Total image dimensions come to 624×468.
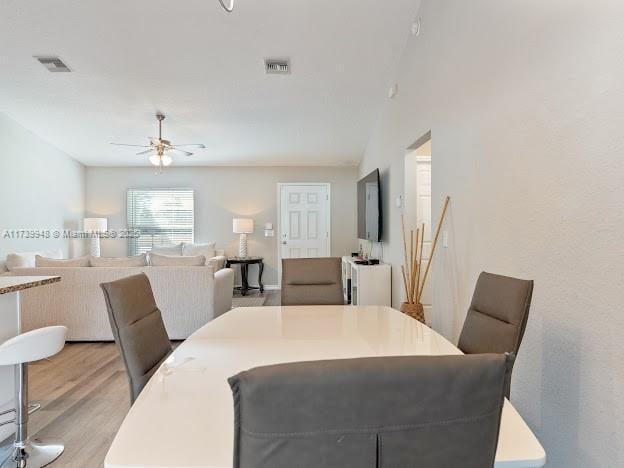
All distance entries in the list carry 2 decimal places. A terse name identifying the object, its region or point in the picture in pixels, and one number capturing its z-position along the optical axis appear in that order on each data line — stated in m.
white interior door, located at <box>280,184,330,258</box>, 7.45
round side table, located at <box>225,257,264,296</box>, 6.68
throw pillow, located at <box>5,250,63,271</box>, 4.60
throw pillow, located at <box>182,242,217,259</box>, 6.83
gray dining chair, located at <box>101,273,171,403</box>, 1.39
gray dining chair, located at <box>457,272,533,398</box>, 1.32
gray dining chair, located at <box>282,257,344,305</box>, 2.47
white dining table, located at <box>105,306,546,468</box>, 0.78
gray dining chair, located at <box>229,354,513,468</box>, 0.52
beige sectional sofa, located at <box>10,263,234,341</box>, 3.86
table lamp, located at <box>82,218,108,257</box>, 6.86
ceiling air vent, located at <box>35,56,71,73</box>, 3.96
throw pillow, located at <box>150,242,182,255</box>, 6.76
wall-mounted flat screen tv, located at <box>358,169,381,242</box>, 4.99
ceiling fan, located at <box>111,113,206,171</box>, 4.94
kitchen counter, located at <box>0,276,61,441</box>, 2.10
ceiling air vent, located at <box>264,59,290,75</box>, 4.11
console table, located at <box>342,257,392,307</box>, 4.52
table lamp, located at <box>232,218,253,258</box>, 6.94
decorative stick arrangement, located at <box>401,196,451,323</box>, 3.31
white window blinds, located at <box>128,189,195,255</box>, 7.43
